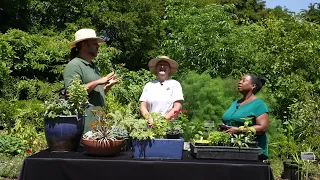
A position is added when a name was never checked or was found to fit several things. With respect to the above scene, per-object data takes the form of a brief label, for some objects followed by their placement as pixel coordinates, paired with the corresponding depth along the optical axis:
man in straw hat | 2.54
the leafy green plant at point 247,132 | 2.17
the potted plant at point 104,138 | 2.14
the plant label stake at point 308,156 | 2.79
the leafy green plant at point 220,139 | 2.17
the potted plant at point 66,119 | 2.23
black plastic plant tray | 2.13
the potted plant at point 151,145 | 2.13
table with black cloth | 2.04
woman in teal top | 2.58
